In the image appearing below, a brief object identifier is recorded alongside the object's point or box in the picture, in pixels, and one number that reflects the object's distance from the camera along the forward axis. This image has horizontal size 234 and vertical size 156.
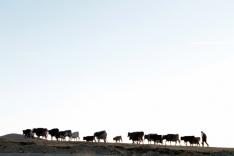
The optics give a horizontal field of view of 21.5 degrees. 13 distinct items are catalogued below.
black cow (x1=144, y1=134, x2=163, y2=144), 72.19
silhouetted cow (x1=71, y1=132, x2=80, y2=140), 77.36
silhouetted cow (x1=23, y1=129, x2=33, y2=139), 75.92
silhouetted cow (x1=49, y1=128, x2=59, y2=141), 74.69
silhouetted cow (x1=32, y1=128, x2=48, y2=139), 74.79
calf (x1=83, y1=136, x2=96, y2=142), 74.82
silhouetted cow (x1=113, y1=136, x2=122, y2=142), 76.25
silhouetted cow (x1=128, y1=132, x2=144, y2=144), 72.88
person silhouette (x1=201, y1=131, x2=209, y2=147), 63.14
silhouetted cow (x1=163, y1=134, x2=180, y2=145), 72.12
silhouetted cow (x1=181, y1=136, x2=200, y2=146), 70.44
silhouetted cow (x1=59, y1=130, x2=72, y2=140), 74.69
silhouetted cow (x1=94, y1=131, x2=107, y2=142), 74.56
